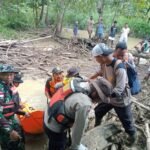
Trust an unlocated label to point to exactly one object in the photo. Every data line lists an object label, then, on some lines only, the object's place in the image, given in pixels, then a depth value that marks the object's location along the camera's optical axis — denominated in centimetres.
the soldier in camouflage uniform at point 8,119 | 206
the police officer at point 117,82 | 217
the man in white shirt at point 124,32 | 972
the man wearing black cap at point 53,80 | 338
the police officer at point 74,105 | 164
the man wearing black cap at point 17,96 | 218
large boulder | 231
